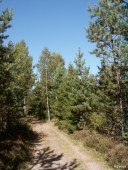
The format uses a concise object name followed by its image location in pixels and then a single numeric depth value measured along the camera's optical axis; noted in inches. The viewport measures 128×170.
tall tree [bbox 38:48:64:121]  1402.0
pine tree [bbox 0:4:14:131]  506.3
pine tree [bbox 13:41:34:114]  786.8
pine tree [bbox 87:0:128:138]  544.8
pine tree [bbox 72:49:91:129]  760.8
